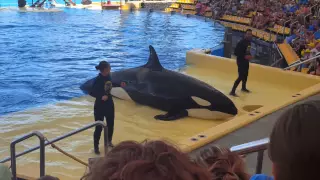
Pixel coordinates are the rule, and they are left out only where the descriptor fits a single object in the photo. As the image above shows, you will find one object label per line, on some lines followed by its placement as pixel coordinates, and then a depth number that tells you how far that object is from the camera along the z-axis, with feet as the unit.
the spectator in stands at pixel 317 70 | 33.12
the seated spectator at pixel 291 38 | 45.61
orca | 26.63
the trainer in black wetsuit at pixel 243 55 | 29.66
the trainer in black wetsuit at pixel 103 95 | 19.60
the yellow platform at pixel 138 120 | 19.83
